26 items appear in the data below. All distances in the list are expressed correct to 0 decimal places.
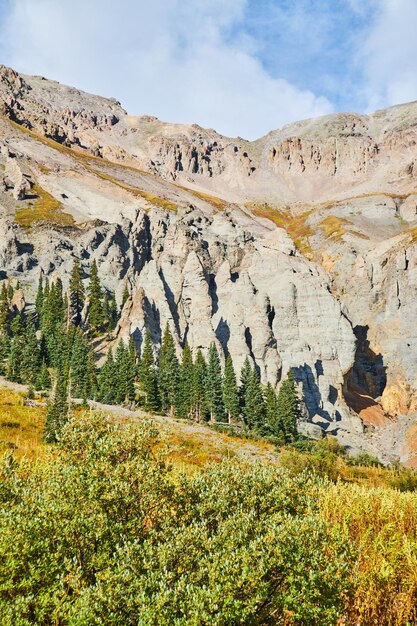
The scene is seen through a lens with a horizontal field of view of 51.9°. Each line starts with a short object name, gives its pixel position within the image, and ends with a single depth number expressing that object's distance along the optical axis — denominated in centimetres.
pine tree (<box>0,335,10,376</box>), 9250
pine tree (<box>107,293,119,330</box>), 11638
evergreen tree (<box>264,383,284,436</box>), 8162
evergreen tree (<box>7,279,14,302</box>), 11486
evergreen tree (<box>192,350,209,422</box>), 8862
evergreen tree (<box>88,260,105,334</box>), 11562
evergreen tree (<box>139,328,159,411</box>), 8288
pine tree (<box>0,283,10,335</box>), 10415
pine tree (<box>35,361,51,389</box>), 7706
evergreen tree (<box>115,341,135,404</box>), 8350
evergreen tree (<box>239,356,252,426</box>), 9163
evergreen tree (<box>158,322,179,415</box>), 9106
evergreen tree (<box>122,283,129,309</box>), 12431
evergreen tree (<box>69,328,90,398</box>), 8406
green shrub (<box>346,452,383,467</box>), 6432
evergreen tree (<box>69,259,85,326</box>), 11708
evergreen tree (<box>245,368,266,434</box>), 8430
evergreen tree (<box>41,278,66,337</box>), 10587
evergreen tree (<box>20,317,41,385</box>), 8494
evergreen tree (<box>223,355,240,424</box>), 8888
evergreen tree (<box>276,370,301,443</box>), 8212
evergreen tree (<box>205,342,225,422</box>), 8869
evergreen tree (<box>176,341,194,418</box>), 8812
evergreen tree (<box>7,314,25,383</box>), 8252
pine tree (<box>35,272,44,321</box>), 11544
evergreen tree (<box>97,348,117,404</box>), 8169
